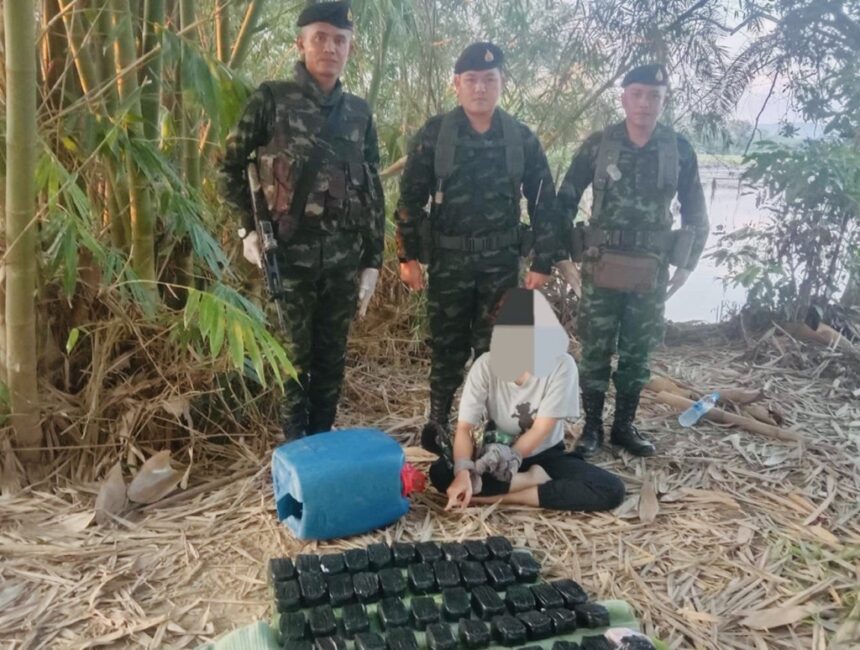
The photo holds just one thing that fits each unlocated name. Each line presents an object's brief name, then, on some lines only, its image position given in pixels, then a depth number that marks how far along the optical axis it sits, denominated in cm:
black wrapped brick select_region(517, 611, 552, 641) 190
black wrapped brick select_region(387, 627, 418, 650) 182
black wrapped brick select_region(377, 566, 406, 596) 205
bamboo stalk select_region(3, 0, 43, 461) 218
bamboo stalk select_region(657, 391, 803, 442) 342
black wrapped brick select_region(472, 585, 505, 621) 199
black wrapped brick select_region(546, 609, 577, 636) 192
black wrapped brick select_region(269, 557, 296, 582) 210
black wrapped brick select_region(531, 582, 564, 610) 200
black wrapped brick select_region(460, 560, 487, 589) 211
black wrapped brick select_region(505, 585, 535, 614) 200
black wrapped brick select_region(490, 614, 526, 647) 187
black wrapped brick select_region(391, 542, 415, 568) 220
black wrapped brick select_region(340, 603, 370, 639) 190
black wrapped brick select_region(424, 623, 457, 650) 184
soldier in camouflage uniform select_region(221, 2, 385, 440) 268
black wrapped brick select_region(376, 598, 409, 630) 193
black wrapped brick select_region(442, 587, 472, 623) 198
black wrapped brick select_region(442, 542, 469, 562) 220
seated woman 256
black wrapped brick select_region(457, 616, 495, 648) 187
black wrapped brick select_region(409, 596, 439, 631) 195
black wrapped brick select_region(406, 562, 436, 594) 208
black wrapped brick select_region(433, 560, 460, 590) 209
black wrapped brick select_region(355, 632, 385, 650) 182
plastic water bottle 357
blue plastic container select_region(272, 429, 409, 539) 237
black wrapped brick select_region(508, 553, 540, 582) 218
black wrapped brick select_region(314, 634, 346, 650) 182
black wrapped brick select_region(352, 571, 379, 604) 204
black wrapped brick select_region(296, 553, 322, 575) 214
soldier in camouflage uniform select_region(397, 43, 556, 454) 295
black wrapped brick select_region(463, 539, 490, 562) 222
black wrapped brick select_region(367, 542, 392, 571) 218
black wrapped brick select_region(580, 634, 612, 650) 181
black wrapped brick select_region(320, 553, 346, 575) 214
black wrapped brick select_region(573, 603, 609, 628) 196
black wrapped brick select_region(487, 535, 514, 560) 225
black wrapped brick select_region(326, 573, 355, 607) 202
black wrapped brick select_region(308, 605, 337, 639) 187
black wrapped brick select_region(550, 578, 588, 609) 202
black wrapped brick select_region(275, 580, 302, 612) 197
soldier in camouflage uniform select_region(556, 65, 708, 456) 304
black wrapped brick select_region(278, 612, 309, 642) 185
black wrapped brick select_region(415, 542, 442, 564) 219
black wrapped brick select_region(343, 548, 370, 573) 215
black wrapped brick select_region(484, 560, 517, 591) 212
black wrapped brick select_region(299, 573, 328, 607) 200
